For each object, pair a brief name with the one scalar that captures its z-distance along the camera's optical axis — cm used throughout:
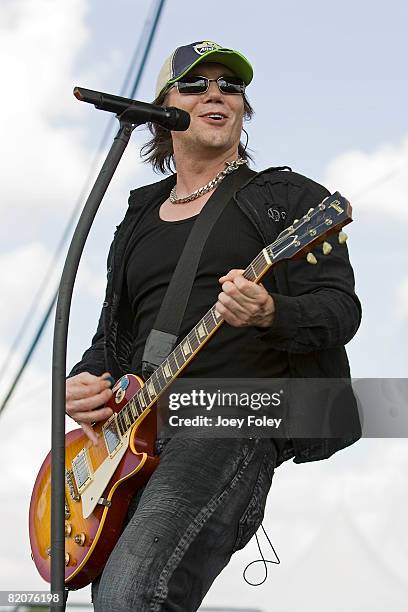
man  415
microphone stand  382
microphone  409
